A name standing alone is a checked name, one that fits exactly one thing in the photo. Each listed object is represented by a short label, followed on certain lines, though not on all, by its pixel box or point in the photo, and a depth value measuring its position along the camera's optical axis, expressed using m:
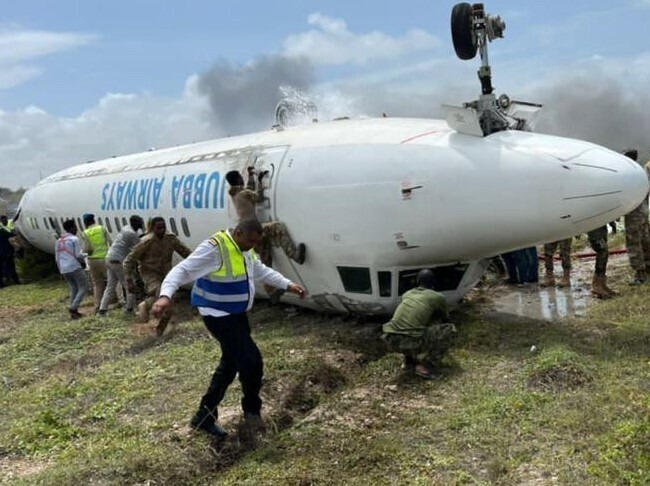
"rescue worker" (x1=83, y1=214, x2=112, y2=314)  12.16
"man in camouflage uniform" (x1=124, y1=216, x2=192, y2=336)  10.27
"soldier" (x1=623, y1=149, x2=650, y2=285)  10.20
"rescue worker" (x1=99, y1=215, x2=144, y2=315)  11.36
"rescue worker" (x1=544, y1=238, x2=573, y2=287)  11.05
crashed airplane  7.11
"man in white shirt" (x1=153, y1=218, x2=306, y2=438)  5.44
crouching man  6.67
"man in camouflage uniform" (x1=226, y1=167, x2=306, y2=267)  8.92
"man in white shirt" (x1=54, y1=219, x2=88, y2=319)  12.02
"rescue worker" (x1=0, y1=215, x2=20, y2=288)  19.34
